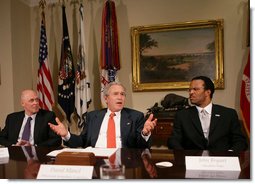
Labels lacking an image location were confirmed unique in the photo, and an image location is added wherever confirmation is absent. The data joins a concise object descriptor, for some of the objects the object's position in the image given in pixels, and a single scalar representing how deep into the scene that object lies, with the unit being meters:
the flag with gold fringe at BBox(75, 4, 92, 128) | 3.39
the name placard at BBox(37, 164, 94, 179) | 0.88
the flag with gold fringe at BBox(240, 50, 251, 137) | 2.88
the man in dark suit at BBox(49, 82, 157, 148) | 1.79
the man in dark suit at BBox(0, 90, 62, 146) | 2.20
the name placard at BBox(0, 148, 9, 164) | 1.29
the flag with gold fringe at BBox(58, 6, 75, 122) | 3.43
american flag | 3.42
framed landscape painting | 3.32
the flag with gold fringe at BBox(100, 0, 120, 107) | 3.35
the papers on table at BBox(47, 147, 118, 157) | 1.36
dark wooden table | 0.99
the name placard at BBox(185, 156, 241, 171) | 1.02
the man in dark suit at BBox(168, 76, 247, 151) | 1.86
